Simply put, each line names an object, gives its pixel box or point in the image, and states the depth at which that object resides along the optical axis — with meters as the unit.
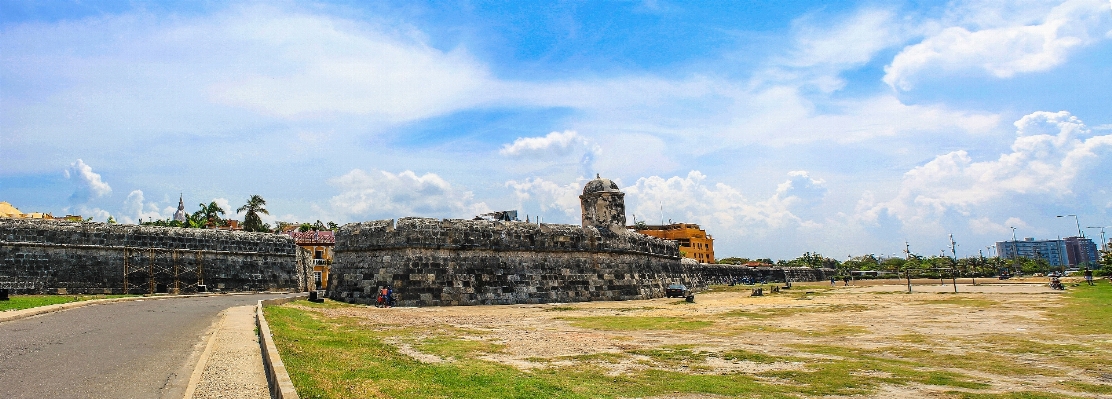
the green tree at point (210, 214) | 54.06
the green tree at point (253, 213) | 57.44
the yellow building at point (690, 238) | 84.58
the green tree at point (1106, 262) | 41.31
